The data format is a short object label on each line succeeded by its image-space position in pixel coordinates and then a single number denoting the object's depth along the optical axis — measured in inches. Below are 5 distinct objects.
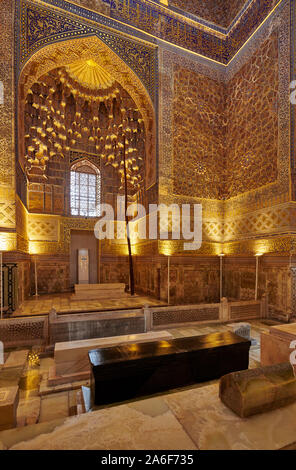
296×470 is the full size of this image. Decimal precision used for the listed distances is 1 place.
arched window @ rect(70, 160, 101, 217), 443.2
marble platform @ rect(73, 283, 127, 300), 352.3
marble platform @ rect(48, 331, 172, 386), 135.9
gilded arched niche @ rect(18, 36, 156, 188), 293.9
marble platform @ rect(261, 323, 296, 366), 123.0
